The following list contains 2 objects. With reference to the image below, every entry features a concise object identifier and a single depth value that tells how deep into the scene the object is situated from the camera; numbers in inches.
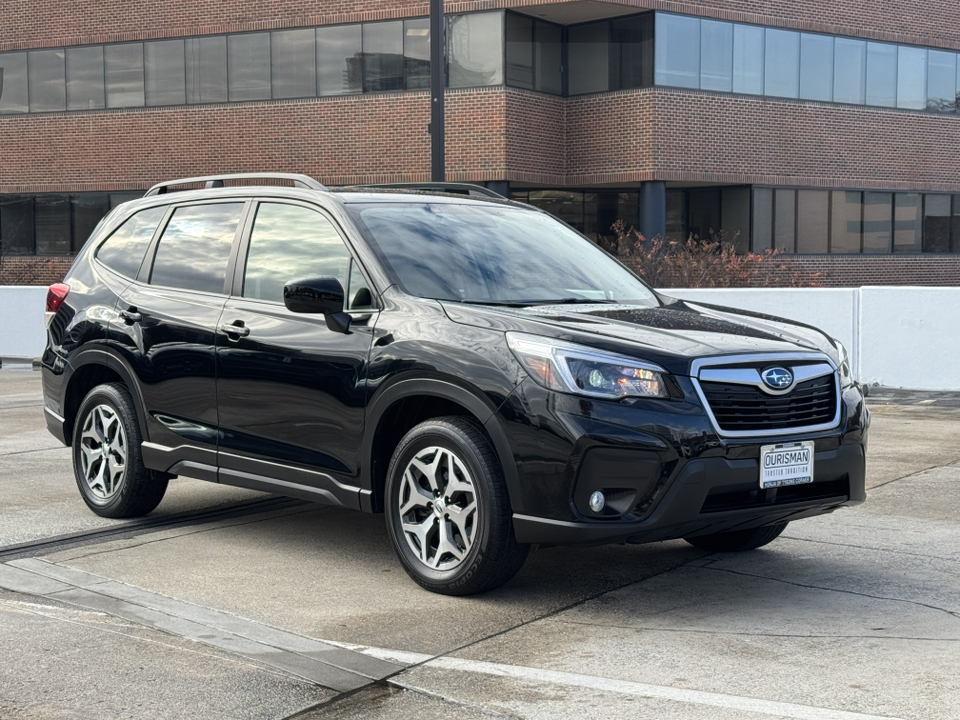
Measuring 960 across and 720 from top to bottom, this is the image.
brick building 1224.2
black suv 212.4
